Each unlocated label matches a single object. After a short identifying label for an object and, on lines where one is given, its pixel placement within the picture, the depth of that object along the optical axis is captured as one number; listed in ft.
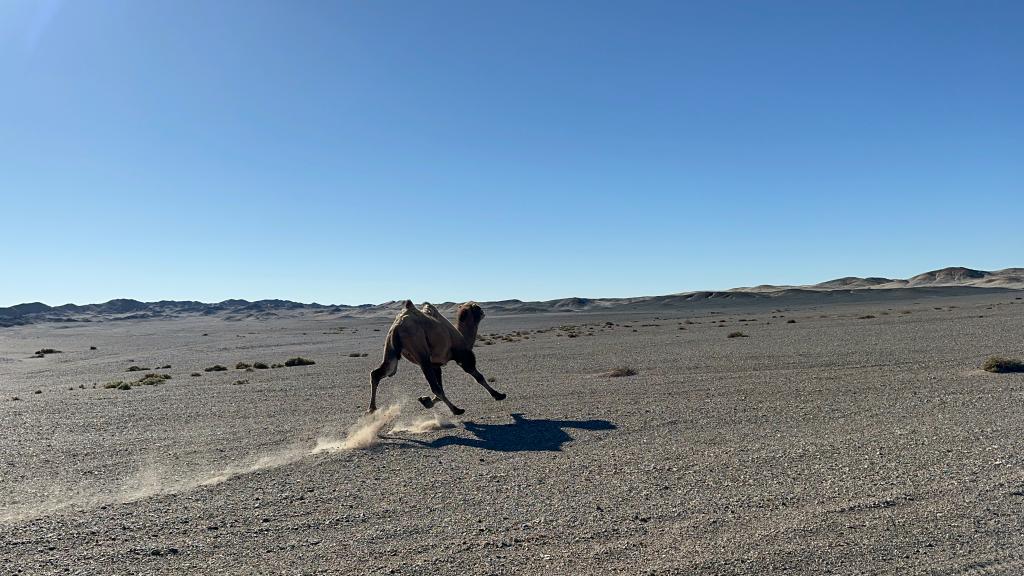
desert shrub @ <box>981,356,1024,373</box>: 54.75
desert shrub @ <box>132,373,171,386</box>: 83.56
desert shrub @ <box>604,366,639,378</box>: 69.80
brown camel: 46.68
